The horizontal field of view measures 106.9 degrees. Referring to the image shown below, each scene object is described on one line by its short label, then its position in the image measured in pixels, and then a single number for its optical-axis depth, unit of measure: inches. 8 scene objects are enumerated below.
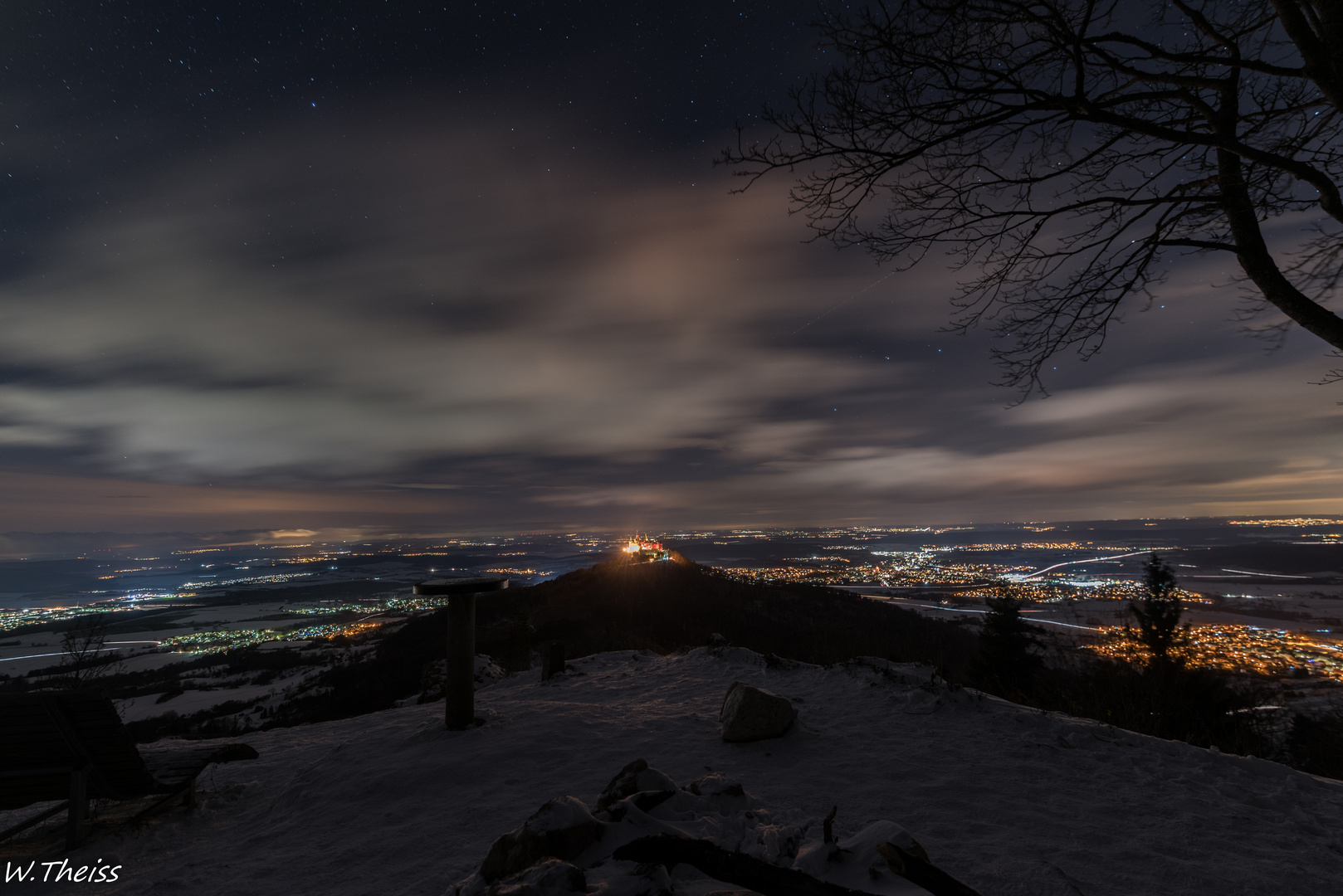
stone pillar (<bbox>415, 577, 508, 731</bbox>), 250.5
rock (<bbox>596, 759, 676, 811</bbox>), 128.3
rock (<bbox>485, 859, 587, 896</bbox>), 86.4
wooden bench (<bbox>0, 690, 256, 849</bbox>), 157.8
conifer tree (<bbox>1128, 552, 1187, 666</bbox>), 872.9
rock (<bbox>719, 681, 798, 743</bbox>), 210.1
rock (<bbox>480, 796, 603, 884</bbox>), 102.5
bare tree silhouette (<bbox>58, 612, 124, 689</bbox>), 360.5
